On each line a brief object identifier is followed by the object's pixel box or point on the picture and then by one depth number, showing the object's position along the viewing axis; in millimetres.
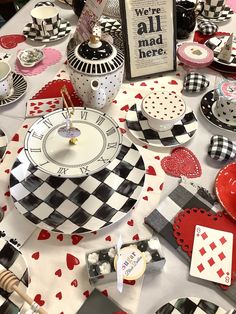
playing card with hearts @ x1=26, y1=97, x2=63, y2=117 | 1148
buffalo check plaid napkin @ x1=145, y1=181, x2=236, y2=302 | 865
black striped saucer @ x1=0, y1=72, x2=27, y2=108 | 1168
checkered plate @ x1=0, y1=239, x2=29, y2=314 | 723
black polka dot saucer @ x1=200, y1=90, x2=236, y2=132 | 1107
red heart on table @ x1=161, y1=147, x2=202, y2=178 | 993
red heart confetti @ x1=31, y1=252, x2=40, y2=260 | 823
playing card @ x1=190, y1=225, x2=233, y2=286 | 792
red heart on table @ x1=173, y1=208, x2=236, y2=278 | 850
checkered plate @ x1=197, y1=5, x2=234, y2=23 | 1521
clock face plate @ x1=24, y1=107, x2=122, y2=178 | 793
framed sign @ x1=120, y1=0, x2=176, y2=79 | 1181
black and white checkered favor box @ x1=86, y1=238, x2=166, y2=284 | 756
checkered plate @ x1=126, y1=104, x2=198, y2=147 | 1065
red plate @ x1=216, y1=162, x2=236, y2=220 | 910
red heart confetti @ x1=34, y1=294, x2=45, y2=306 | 754
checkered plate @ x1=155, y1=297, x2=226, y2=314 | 727
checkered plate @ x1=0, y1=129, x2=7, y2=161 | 1025
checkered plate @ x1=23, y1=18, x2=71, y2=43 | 1412
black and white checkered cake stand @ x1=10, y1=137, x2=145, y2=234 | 877
